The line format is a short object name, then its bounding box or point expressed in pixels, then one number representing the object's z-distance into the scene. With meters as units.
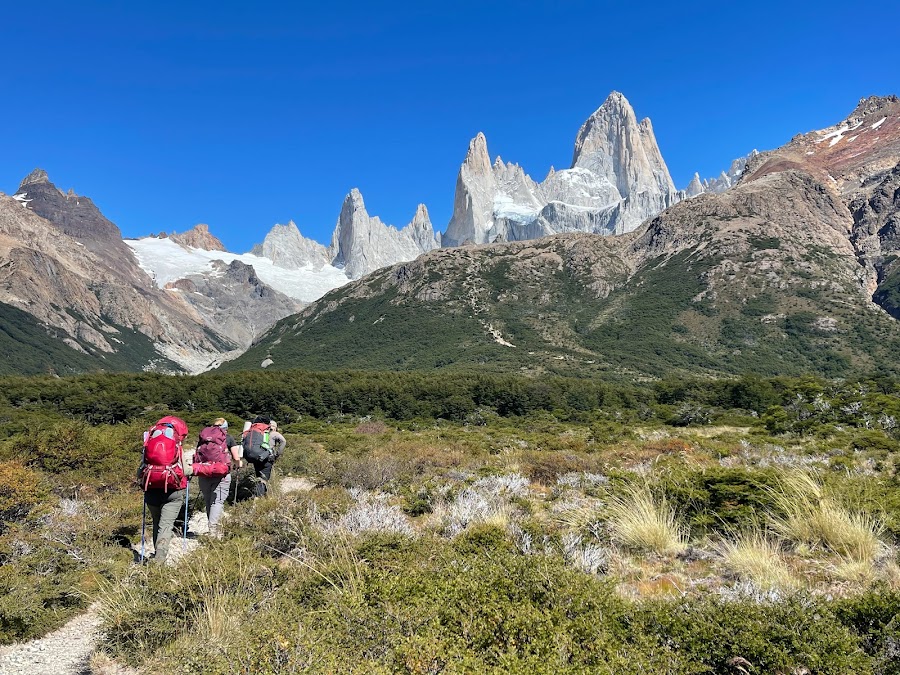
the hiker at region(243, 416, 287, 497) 10.81
